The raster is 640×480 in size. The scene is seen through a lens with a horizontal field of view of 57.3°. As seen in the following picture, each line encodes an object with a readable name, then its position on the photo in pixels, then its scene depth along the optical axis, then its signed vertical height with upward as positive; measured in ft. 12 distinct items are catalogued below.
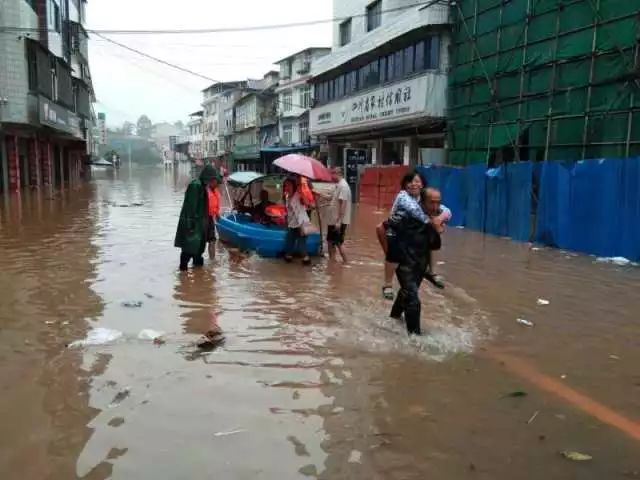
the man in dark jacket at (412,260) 18.42 -3.00
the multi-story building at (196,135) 314.35 +15.32
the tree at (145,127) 572.92 +33.99
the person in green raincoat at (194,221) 29.09 -2.97
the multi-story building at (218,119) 241.14 +19.66
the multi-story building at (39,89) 70.33 +10.02
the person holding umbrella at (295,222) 31.83 -3.19
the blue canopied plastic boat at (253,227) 33.53 -3.87
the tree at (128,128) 540.97 +30.48
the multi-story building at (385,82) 68.92 +11.61
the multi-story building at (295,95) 154.20 +18.58
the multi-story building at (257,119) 168.89 +14.36
